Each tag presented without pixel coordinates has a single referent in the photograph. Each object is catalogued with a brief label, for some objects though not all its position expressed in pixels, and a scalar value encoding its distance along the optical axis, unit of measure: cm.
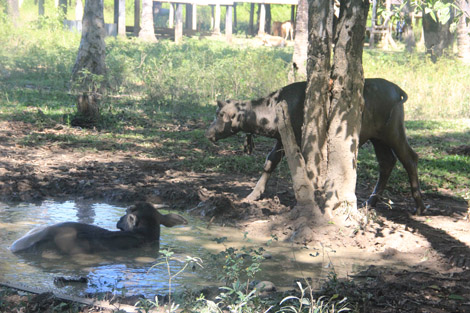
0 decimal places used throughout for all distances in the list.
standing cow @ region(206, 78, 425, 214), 776
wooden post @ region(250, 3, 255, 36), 4194
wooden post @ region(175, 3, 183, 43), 3297
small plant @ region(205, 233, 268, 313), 390
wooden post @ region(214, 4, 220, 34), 3926
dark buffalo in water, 610
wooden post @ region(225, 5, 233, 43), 3406
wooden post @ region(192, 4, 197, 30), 4145
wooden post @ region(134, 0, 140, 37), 3459
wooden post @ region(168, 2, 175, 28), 4382
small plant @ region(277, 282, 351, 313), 390
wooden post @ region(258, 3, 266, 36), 3829
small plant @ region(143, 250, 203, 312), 386
